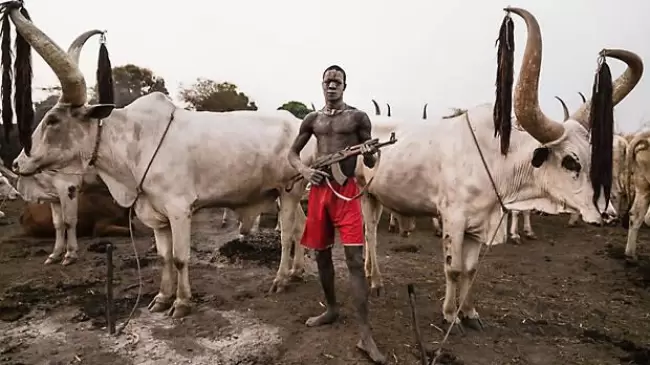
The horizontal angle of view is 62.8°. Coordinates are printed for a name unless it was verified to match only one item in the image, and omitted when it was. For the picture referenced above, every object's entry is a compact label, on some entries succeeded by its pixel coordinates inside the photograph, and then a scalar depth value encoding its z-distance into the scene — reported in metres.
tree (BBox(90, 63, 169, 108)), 29.76
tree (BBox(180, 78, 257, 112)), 29.23
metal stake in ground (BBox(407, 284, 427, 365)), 3.54
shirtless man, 4.39
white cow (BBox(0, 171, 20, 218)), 14.34
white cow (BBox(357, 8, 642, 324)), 4.60
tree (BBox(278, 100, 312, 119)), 26.22
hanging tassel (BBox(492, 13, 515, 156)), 4.49
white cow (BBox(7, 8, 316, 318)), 5.44
